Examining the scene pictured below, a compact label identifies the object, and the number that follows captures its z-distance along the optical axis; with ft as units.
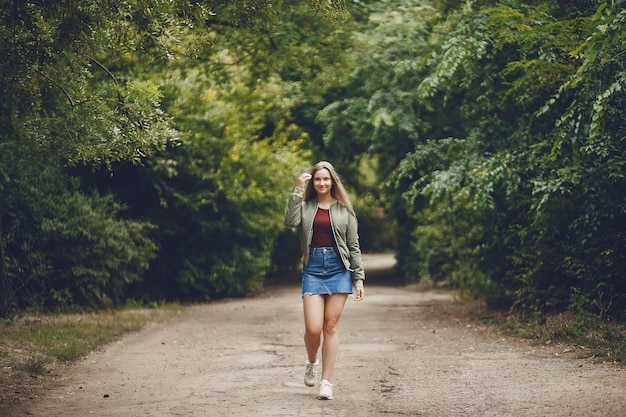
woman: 25.59
